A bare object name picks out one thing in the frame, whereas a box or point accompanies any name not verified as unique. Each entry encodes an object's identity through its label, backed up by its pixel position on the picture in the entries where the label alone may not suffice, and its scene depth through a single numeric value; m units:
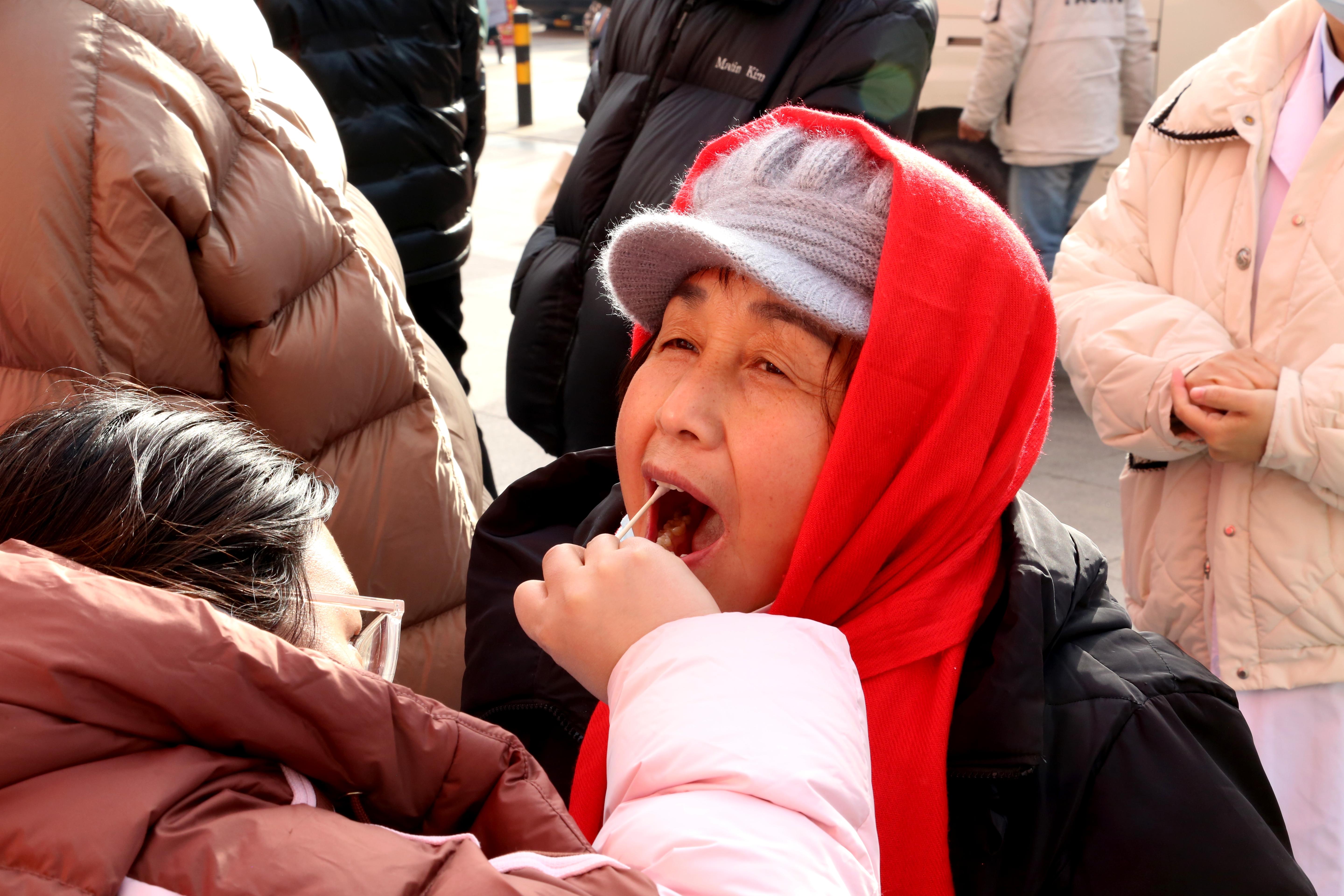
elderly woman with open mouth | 1.23
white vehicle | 4.88
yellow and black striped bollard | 12.34
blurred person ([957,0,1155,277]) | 4.85
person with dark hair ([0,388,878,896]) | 0.68
